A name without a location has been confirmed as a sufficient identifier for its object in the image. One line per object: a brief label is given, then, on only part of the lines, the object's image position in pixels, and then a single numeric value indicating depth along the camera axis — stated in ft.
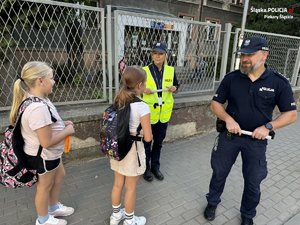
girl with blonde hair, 5.77
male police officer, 6.86
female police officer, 9.48
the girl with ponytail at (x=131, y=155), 6.39
